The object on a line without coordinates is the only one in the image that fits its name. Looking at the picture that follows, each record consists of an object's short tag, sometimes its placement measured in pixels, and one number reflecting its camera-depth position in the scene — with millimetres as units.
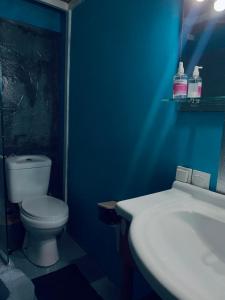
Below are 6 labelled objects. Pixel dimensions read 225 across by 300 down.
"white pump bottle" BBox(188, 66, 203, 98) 967
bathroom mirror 943
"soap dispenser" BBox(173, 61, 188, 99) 976
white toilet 1636
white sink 479
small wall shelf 911
